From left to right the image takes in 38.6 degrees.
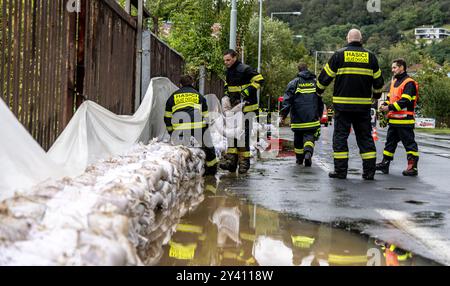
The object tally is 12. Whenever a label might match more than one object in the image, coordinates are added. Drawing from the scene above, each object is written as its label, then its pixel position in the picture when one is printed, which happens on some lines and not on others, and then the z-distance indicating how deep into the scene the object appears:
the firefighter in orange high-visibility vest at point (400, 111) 9.95
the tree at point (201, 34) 20.19
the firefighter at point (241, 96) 9.76
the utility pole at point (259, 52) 33.80
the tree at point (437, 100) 54.03
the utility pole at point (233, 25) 17.10
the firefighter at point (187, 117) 9.09
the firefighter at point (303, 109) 11.34
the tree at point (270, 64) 41.06
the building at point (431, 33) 160.20
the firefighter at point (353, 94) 8.97
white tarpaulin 4.20
